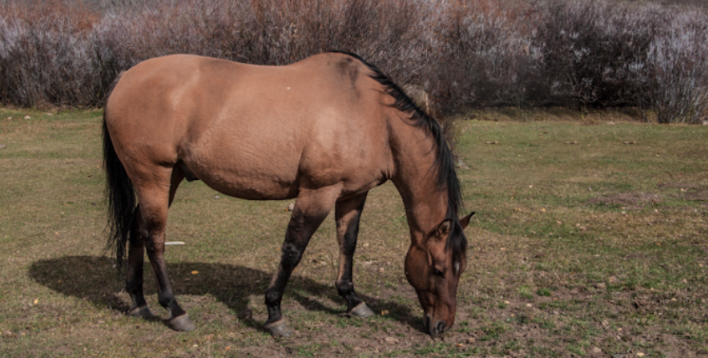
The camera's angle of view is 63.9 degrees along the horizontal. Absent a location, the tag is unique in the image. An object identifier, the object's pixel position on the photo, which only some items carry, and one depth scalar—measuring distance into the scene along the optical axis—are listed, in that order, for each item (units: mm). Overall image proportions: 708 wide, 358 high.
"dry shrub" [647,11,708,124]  18094
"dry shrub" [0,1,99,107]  19016
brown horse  4180
